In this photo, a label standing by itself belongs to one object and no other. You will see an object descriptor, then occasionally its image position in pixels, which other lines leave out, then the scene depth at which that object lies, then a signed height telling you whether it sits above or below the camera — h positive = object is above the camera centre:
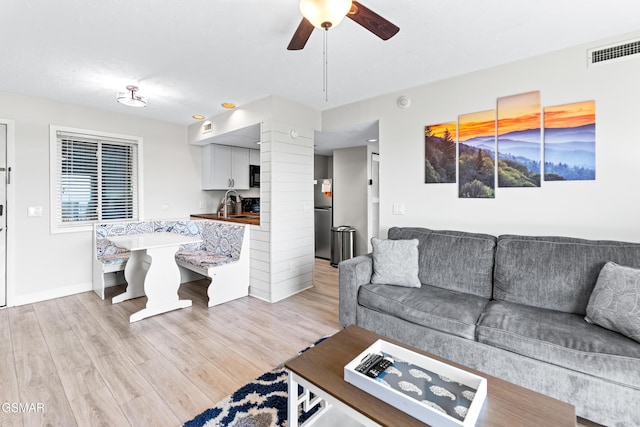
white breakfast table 2.99 -0.67
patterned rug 1.60 -1.15
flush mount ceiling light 2.99 +1.18
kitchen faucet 4.34 +0.02
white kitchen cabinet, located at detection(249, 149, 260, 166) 5.38 +1.00
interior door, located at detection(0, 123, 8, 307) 3.28 -0.05
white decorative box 1.05 -0.73
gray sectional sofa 1.53 -0.70
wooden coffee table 1.06 -0.75
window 3.72 +0.46
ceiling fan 1.39 +1.02
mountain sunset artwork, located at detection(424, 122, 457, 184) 2.93 +0.59
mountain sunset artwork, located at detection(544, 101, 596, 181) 2.29 +0.55
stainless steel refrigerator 5.62 -0.09
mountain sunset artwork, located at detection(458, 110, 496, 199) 2.72 +0.53
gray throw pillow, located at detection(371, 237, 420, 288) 2.54 -0.47
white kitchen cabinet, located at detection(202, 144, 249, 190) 4.82 +0.75
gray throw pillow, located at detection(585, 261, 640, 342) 1.59 -0.53
